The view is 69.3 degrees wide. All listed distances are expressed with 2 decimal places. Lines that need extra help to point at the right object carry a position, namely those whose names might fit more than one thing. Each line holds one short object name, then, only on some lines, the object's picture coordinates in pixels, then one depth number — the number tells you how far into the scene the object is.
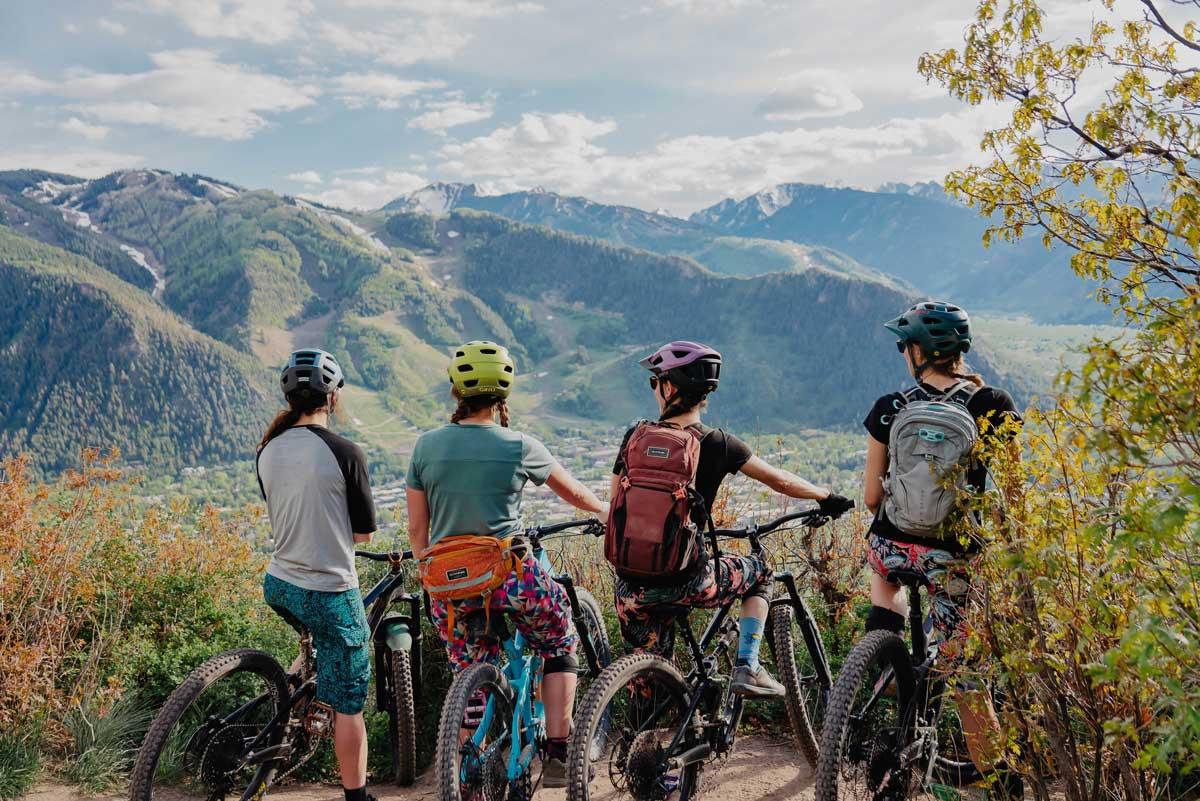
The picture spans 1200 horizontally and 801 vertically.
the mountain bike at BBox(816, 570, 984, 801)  3.88
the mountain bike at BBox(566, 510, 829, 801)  3.85
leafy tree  2.23
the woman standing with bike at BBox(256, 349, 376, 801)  4.33
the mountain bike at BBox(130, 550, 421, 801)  4.32
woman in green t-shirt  4.33
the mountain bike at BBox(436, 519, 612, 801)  3.92
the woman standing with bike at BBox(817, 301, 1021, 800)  3.96
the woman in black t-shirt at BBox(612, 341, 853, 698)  4.34
